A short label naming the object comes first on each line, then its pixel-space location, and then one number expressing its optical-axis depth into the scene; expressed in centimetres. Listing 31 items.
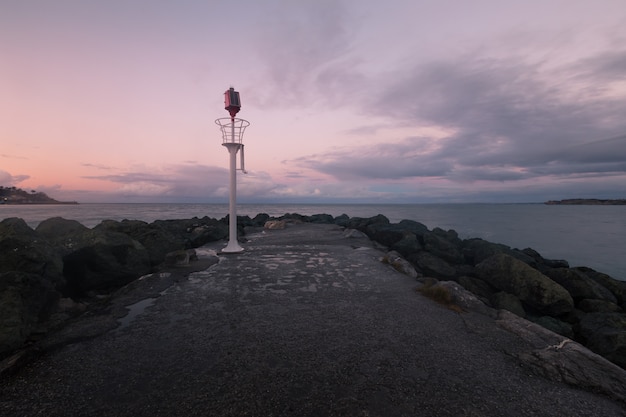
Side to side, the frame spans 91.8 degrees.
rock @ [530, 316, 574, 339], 760
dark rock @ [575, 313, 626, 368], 609
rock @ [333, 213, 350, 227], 2895
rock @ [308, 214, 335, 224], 3353
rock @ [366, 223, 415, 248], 1694
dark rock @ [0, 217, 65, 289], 667
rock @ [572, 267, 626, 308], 1087
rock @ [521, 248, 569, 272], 1706
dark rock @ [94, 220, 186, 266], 1178
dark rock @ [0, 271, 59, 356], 476
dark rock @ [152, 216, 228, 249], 1669
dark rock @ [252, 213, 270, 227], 3003
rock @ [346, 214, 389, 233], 2292
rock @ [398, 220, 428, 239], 2092
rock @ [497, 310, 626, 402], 404
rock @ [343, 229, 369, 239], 1876
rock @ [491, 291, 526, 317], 849
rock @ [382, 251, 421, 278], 1018
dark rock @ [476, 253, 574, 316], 859
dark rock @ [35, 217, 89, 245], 1298
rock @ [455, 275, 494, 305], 981
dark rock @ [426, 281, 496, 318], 679
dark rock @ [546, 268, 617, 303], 991
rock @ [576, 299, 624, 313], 897
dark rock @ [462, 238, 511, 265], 1502
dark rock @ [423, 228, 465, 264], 1455
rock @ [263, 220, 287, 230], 2485
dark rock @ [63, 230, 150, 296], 829
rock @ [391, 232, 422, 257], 1462
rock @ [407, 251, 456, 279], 1227
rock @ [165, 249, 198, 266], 1093
